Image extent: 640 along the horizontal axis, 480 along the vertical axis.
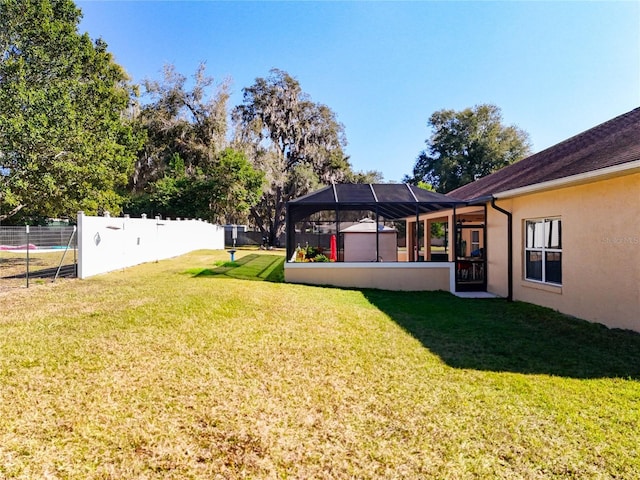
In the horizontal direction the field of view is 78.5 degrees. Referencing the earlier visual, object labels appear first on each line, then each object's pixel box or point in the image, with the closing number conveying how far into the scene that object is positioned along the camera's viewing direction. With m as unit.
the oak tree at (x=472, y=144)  36.19
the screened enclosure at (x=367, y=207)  11.25
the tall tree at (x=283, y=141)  32.62
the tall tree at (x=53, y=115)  13.53
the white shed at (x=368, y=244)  14.88
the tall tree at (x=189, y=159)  27.73
